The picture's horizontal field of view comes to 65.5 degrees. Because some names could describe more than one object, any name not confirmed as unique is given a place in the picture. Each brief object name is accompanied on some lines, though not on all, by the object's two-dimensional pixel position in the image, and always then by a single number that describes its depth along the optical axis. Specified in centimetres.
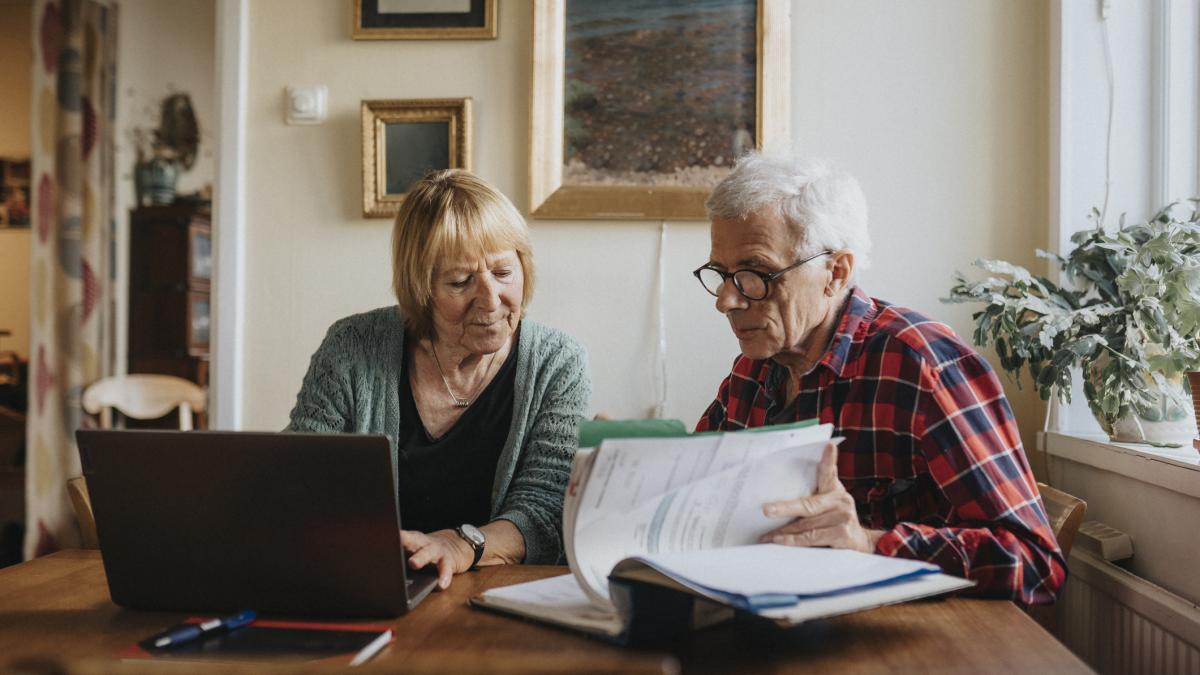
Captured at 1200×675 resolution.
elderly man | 103
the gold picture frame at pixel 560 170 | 218
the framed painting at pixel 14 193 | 470
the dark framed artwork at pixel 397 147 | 223
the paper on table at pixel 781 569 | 78
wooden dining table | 80
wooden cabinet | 416
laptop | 88
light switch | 226
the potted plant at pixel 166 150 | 428
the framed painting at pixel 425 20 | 222
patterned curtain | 376
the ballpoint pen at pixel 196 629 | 83
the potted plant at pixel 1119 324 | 152
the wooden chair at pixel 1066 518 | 128
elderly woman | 155
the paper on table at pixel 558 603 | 86
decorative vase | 426
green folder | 82
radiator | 137
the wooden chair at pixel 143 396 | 351
